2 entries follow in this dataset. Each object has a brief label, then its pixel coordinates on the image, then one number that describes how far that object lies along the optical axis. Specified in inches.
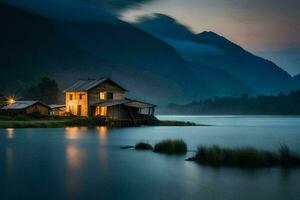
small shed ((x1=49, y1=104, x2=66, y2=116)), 4185.5
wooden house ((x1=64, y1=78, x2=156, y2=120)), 3779.5
